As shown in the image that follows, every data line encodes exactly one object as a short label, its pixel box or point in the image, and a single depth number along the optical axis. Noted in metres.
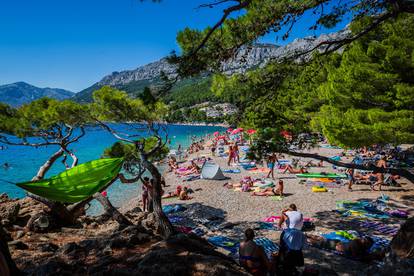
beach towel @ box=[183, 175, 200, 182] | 20.00
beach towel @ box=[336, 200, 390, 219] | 10.00
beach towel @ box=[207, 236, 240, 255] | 7.36
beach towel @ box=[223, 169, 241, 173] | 21.23
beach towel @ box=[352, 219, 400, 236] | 8.31
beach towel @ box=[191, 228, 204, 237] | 8.96
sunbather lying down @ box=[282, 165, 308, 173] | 18.89
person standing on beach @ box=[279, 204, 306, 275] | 5.09
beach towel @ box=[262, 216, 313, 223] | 10.09
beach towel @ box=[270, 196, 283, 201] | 13.20
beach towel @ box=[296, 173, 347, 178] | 16.97
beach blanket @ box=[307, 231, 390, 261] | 6.68
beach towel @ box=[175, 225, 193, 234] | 8.54
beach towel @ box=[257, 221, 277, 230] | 9.18
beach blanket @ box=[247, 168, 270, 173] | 20.45
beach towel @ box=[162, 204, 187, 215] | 12.30
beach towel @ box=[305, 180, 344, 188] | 14.94
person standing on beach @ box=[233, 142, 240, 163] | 24.74
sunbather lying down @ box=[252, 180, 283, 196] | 13.61
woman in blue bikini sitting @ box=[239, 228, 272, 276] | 4.71
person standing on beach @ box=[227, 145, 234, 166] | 24.08
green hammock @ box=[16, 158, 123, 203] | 5.48
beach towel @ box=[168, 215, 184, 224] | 10.85
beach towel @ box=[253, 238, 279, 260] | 6.93
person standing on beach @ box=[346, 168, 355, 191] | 13.99
